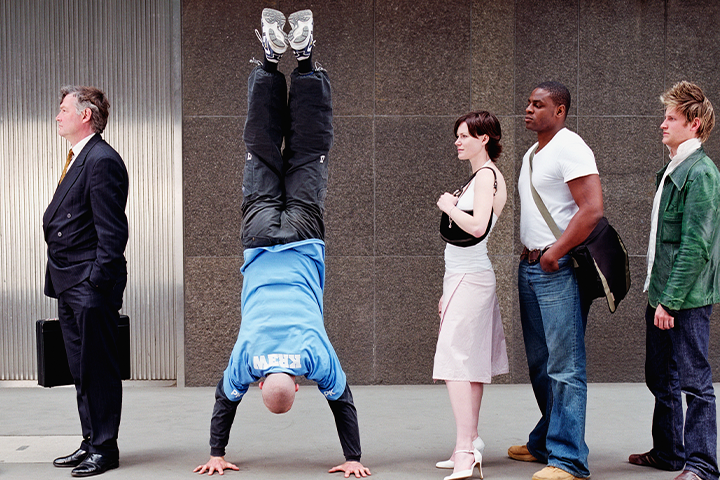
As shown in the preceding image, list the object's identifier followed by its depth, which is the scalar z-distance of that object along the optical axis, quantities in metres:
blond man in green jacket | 3.70
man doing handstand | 3.56
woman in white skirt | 3.88
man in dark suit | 4.05
